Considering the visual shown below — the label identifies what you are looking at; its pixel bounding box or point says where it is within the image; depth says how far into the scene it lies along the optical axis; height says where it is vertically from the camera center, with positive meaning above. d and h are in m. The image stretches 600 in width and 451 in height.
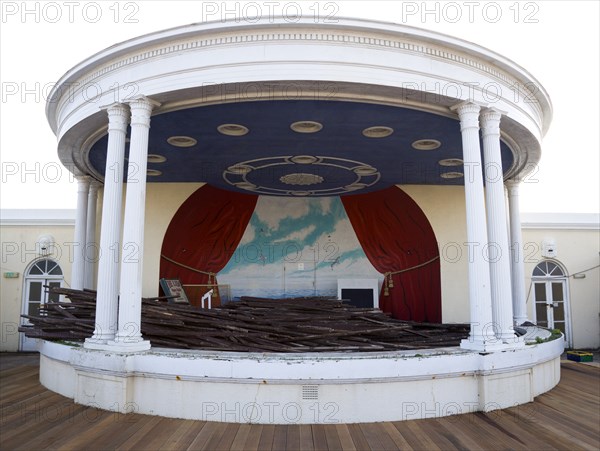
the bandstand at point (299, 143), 6.26 +2.73
